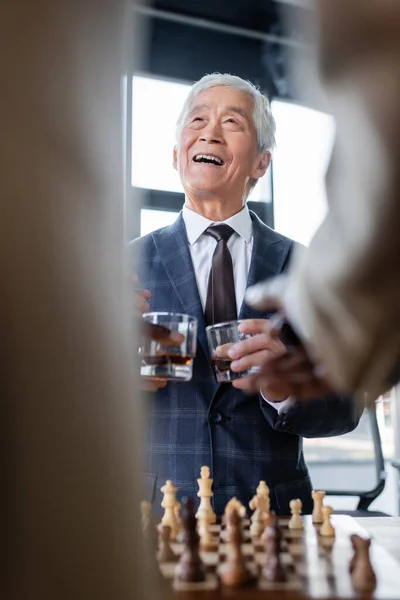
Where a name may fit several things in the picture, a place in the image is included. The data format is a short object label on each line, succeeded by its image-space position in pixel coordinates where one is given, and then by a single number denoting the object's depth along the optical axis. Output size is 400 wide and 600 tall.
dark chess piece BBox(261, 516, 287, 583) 0.97
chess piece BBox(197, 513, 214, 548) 1.21
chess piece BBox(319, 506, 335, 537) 1.27
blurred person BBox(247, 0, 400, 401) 0.60
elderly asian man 1.65
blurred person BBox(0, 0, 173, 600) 0.48
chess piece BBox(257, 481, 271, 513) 1.40
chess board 0.91
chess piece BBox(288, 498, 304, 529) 1.35
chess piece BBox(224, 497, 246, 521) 1.29
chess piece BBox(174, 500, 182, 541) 1.30
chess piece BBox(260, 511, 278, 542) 1.17
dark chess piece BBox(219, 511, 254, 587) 0.95
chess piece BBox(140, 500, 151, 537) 1.16
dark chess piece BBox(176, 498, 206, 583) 0.96
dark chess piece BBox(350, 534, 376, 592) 0.92
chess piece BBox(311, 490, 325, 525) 1.41
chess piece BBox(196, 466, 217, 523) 1.40
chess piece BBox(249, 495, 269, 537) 1.32
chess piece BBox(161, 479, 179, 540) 1.32
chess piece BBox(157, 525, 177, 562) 1.09
